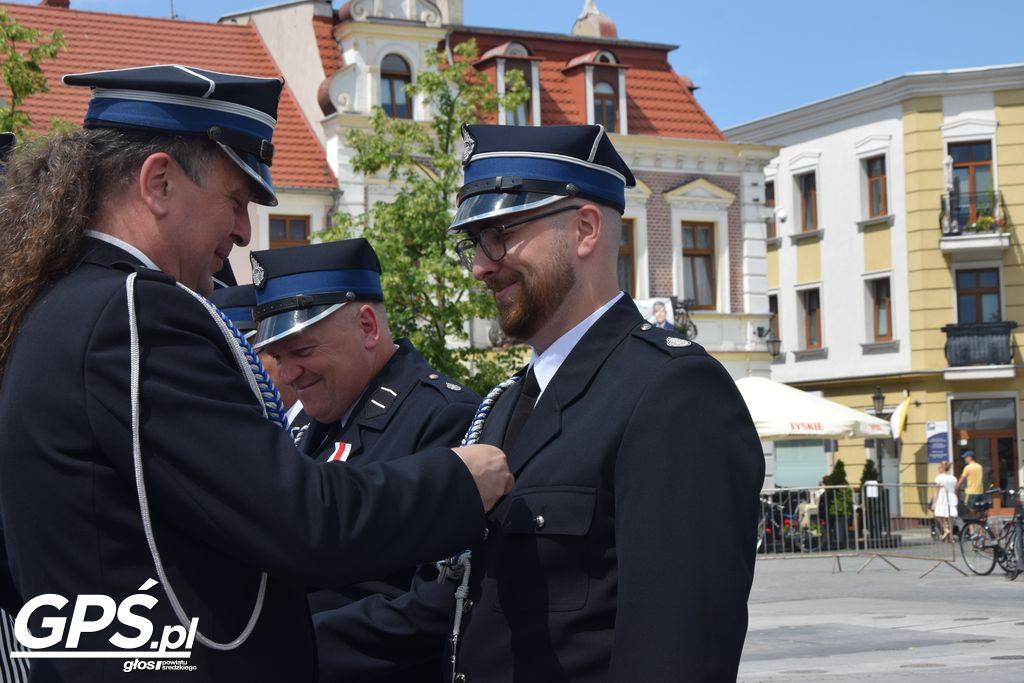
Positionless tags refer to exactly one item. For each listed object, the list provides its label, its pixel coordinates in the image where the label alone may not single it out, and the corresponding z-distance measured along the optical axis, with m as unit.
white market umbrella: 25.02
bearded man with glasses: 2.94
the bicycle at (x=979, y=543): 22.88
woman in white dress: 26.61
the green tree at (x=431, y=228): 22.88
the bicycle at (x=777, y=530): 25.95
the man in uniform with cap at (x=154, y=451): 2.67
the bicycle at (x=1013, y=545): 21.42
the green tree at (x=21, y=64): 16.52
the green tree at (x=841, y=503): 25.36
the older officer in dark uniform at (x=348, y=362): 4.81
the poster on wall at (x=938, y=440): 39.62
